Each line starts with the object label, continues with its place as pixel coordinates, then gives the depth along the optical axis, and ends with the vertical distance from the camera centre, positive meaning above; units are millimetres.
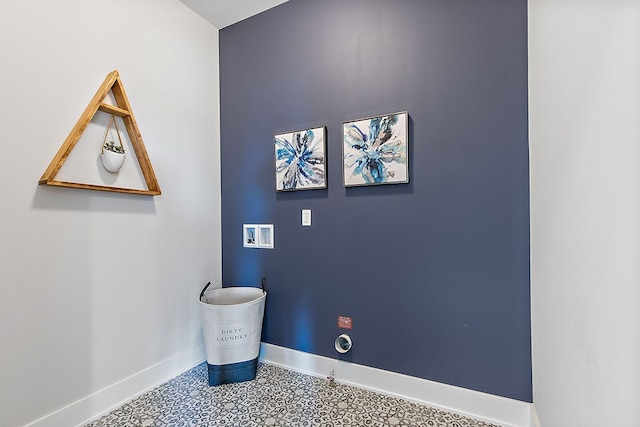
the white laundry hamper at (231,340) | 1802 -785
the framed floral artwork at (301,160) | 1929 +348
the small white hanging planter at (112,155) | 1604 +318
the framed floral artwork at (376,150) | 1676 +354
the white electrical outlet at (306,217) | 1999 -38
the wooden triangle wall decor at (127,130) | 1400 +413
